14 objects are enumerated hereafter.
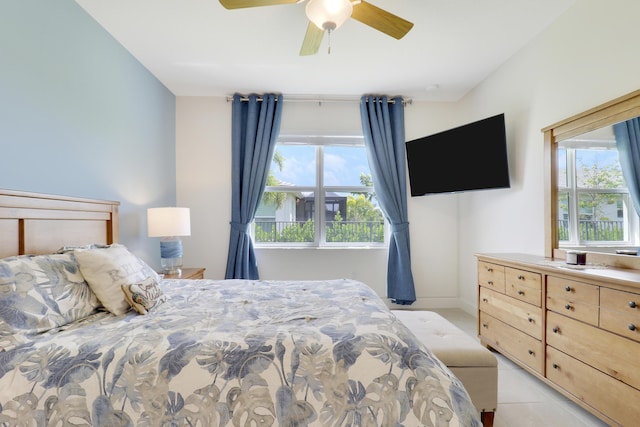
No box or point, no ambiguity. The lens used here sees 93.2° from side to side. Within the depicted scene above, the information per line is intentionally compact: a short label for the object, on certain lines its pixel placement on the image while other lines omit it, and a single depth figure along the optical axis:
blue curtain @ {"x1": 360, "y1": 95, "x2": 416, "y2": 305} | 3.67
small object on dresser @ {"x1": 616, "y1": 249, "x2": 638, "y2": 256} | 1.79
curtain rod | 3.69
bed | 0.98
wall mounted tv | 2.80
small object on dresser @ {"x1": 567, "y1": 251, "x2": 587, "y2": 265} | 1.96
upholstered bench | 1.61
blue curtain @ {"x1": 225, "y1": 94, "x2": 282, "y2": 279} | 3.62
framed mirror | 1.86
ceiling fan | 1.68
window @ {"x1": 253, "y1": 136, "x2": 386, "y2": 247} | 3.91
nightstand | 2.74
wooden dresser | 1.49
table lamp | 2.76
